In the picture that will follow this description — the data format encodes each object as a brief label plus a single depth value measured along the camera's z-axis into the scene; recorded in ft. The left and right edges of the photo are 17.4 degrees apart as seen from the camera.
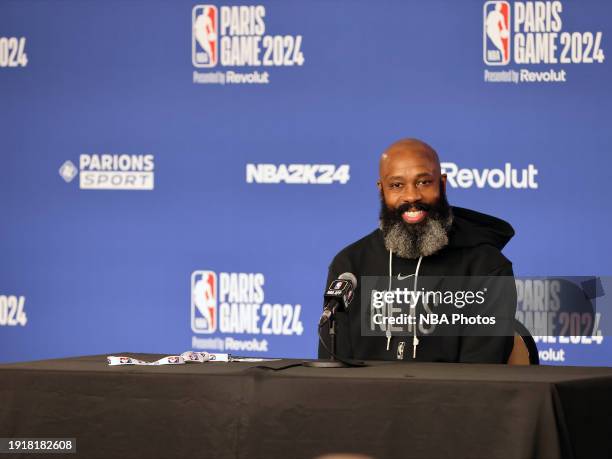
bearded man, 24.16
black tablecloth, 16.15
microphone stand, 18.76
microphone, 18.57
